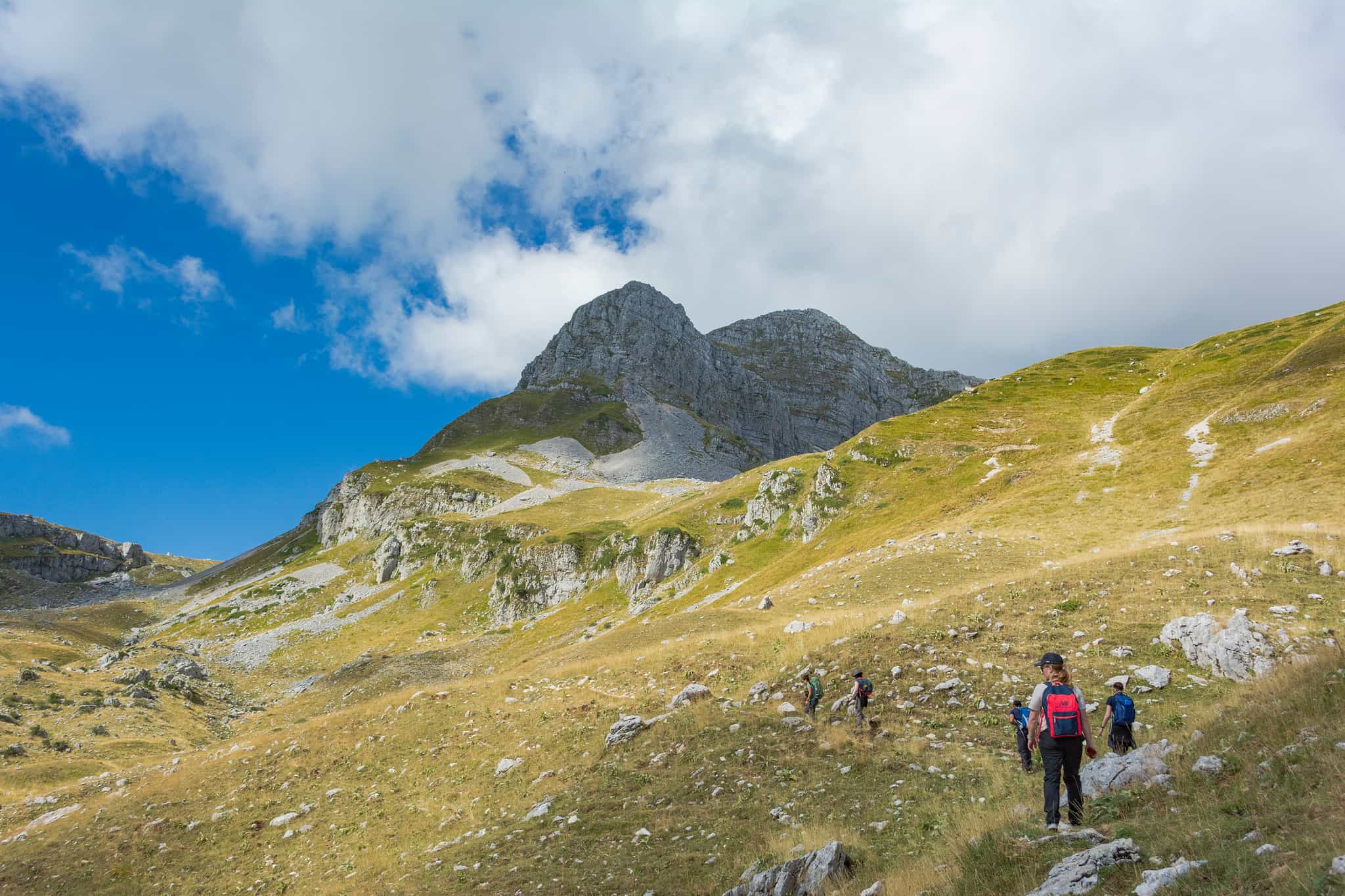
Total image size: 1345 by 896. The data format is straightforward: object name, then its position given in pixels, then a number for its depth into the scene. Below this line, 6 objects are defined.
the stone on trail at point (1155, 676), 17.72
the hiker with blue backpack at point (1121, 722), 14.45
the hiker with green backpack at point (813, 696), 21.25
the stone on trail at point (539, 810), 19.09
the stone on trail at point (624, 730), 23.08
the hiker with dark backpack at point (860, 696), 19.52
